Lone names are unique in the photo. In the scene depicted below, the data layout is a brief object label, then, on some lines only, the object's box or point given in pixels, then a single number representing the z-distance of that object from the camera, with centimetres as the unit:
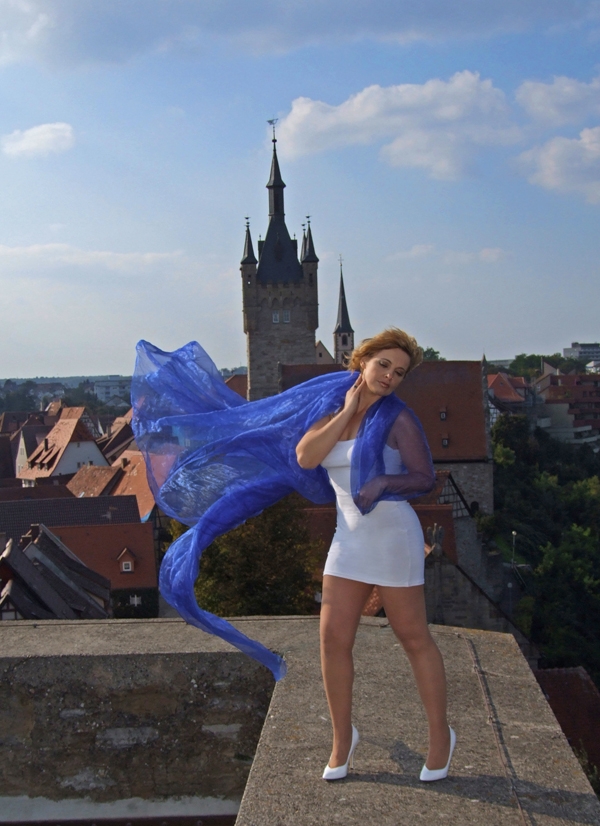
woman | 341
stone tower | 5594
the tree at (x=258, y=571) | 1482
